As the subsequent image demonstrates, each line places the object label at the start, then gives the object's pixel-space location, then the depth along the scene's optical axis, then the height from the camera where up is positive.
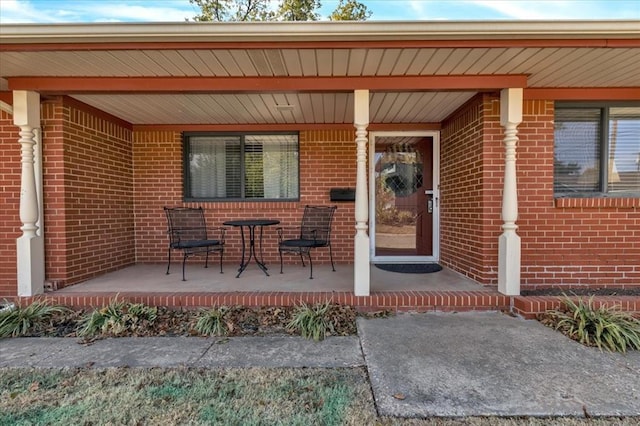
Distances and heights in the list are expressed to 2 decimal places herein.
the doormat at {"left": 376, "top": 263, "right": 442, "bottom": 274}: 4.41 -0.87
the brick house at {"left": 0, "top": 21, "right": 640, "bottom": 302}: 2.68 +0.83
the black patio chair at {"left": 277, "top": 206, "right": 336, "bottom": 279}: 4.81 -0.30
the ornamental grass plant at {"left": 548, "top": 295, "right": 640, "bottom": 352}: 2.53 -0.96
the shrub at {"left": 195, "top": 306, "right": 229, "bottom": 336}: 2.83 -1.03
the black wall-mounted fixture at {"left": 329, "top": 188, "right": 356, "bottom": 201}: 4.98 +0.15
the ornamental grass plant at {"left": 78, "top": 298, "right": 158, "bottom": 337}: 2.84 -1.01
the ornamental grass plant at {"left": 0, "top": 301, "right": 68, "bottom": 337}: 2.82 -1.00
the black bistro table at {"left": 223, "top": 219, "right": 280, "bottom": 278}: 4.12 -0.44
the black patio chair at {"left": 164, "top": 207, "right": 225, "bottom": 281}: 4.88 -0.31
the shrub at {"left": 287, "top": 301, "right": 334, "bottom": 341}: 2.77 -1.01
